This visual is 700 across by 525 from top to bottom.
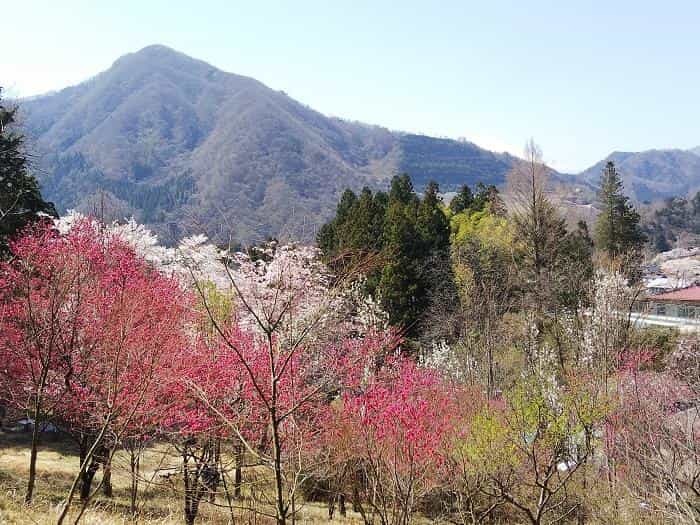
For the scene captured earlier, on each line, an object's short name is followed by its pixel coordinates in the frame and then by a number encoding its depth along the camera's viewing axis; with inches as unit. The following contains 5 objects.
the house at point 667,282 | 1842.9
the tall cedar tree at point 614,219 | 1374.3
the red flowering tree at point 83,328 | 279.9
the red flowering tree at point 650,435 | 367.2
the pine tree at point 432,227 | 1031.6
